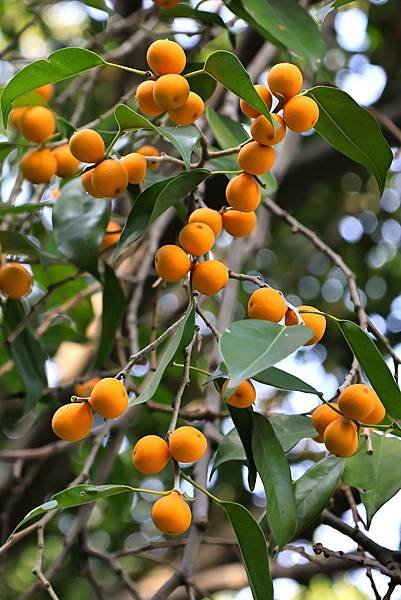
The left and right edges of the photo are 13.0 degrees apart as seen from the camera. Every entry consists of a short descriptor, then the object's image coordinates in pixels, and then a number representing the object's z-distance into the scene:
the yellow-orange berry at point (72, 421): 0.56
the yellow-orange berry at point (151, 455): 0.55
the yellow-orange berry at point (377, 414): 0.59
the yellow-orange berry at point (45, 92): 0.74
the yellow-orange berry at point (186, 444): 0.55
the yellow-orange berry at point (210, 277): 0.57
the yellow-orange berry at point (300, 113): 0.57
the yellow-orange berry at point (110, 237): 0.74
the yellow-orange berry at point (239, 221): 0.60
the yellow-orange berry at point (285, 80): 0.57
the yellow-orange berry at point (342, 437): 0.58
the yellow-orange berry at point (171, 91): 0.57
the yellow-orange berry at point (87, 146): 0.58
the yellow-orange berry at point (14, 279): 0.70
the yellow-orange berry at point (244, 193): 0.58
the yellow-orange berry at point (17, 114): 0.72
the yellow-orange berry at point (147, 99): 0.58
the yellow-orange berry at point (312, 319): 0.57
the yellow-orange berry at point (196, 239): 0.57
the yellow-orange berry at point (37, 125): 0.70
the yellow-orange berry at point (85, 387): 0.79
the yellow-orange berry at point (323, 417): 0.59
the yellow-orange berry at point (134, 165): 0.60
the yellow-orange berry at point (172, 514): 0.55
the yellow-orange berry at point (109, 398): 0.55
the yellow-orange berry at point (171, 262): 0.57
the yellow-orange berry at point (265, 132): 0.57
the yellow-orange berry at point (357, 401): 0.57
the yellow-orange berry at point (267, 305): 0.56
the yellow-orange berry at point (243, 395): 0.56
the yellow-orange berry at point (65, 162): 0.70
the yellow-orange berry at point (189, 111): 0.58
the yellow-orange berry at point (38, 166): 0.69
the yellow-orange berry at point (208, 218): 0.59
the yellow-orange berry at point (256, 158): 0.57
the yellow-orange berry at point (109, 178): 0.58
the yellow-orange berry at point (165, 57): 0.58
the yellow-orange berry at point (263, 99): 0.58
